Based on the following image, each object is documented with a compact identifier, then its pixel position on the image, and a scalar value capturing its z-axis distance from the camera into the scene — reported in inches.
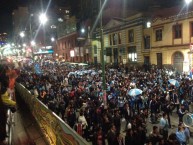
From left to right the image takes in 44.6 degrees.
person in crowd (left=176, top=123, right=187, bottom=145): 372.8
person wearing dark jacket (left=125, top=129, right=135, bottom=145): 371.6
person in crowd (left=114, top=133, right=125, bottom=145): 367.6
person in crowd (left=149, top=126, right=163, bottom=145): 365.4
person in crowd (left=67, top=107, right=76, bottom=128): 479.5
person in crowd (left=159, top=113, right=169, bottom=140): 415.2
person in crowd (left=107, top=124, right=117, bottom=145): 367.6
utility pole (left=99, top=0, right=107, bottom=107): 587.0
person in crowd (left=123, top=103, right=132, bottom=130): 534.9
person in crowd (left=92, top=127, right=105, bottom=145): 358.3
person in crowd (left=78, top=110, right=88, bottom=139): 439.2
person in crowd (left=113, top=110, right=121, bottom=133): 461.8
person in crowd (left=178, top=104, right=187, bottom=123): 500.1
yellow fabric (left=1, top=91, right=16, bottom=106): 257.0
